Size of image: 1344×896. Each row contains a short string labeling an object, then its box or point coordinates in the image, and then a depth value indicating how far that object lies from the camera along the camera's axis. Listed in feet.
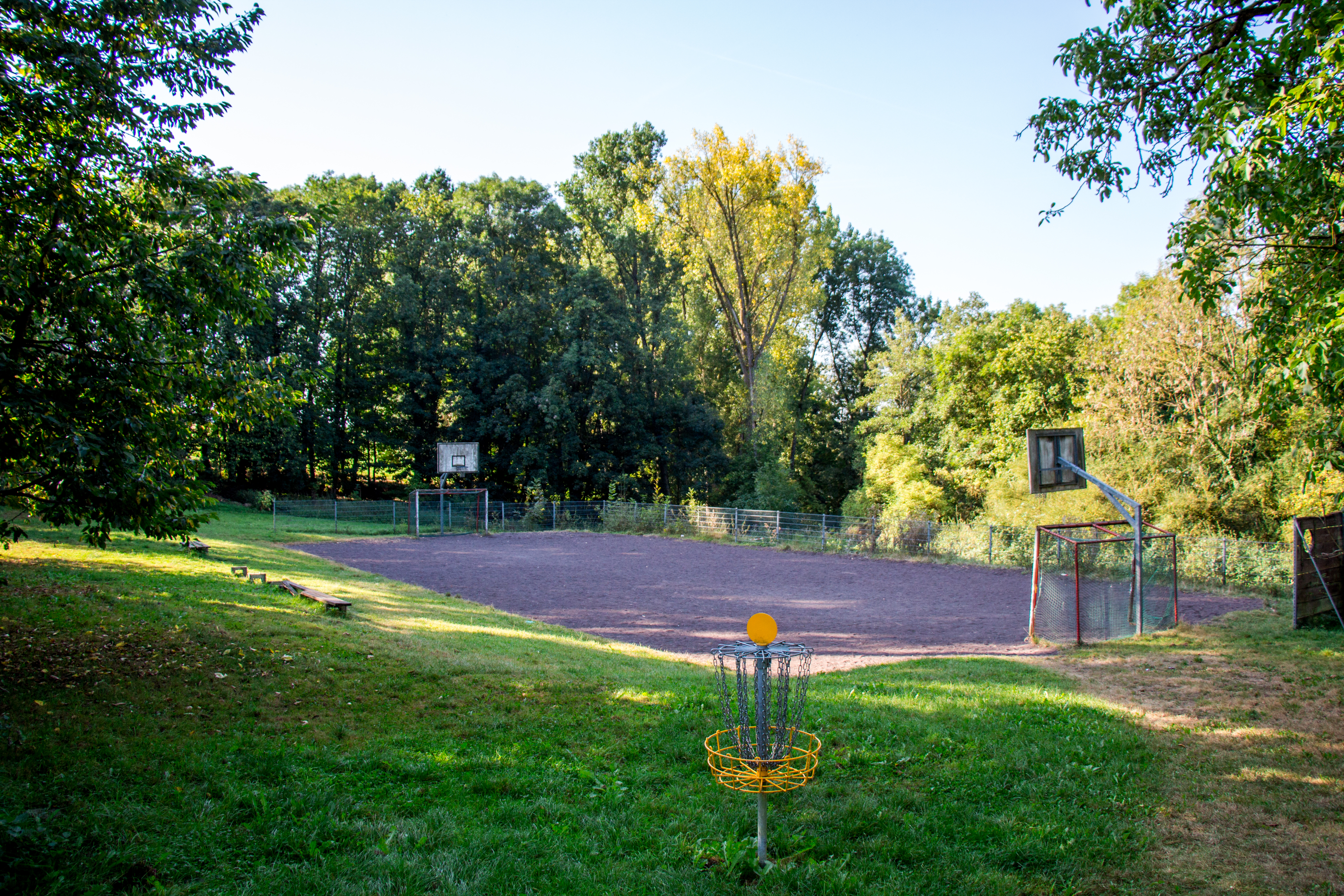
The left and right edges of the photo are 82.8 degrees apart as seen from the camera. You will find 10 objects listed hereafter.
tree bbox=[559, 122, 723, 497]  130.41
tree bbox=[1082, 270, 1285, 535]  67.00
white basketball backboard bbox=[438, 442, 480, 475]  114.01
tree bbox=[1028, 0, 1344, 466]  16.34
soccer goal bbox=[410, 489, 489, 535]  107.34
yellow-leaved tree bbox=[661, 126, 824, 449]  111.65
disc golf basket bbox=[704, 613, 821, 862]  12.35
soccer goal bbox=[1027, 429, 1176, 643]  37.88
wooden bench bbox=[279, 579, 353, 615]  34.65
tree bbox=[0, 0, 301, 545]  17.49
